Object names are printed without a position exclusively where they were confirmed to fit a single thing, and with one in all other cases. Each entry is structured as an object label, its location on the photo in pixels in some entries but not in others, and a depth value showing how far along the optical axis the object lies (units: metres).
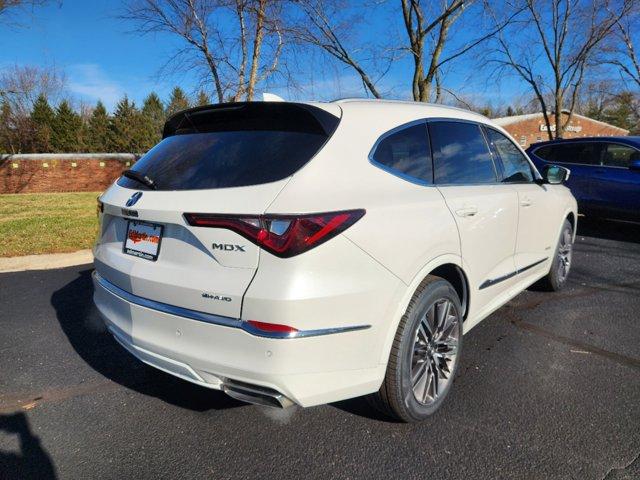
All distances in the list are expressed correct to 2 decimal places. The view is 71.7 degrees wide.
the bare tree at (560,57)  15.97
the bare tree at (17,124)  33.75
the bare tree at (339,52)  11.73
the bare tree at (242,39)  10.75
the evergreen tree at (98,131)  42.38
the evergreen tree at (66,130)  38.53
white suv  1.89
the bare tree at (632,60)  18.32
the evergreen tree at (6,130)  33.38
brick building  34.49
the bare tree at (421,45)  11.07
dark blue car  7.45
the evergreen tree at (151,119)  42.17
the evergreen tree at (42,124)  35.72
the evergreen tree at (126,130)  42.12
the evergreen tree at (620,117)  56.12
